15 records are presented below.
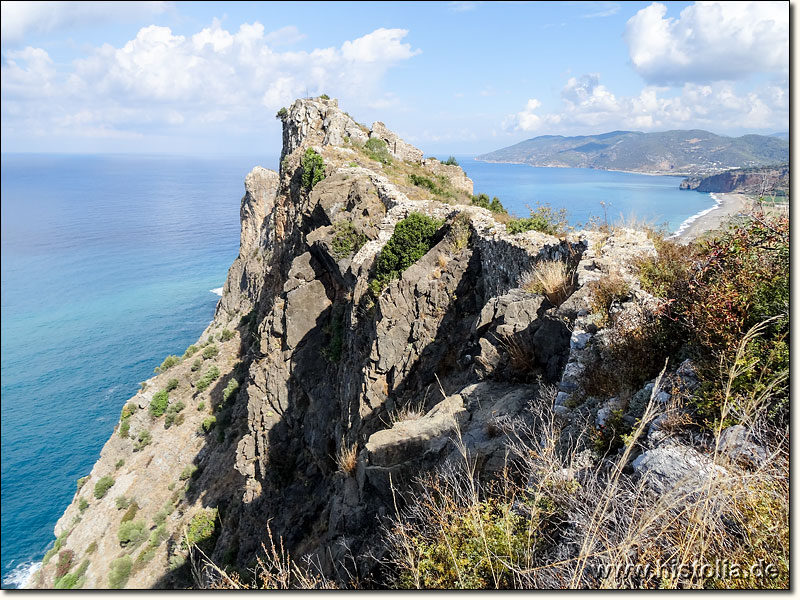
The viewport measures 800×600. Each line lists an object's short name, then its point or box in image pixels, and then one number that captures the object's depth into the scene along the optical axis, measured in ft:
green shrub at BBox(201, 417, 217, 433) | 92.07
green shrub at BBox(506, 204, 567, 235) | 35.60
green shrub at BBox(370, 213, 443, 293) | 44.93
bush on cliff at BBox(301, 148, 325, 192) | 76.64
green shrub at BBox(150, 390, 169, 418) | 109.00
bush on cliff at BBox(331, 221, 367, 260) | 56.03
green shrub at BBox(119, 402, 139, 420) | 112.98
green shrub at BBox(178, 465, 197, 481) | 84.58
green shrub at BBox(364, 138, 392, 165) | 87.91
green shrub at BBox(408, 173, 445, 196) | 72.34
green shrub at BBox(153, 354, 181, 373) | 133.39
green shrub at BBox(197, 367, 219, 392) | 107.68
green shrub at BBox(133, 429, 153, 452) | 103.40
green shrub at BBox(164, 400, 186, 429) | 104.99
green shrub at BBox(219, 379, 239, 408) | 91.61
